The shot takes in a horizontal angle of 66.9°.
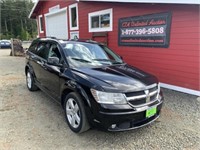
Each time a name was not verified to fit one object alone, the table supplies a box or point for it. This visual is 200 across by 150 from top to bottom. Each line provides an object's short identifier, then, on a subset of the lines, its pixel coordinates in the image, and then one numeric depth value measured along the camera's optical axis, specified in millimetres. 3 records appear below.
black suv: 2391
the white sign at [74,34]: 8831
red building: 4632
